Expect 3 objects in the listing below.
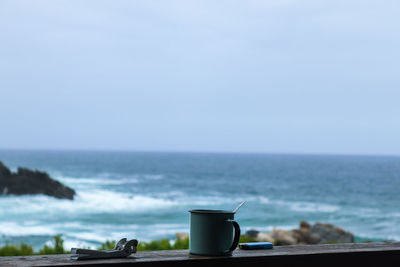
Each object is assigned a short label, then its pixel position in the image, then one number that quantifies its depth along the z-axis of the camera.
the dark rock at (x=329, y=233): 15.20
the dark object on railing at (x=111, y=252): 1.64
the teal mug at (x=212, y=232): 1.71
